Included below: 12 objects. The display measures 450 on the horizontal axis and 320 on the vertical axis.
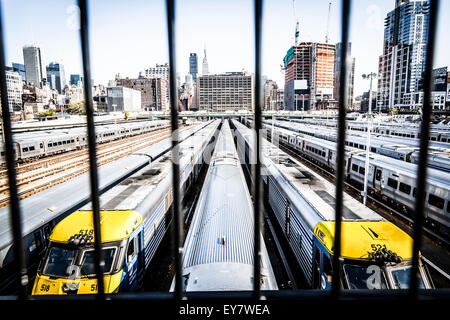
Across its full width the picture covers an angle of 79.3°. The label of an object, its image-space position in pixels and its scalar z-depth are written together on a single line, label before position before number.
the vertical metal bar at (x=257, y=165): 1.15
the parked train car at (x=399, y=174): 9.52
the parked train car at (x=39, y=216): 6.40
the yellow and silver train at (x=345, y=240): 4.91
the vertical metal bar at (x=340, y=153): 1.14
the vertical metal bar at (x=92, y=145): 1.16
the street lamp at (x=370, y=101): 12.10
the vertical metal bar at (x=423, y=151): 1.07
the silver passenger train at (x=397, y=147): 13.59
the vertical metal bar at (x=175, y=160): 1.16
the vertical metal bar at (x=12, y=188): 1.16
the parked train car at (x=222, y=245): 4.98
